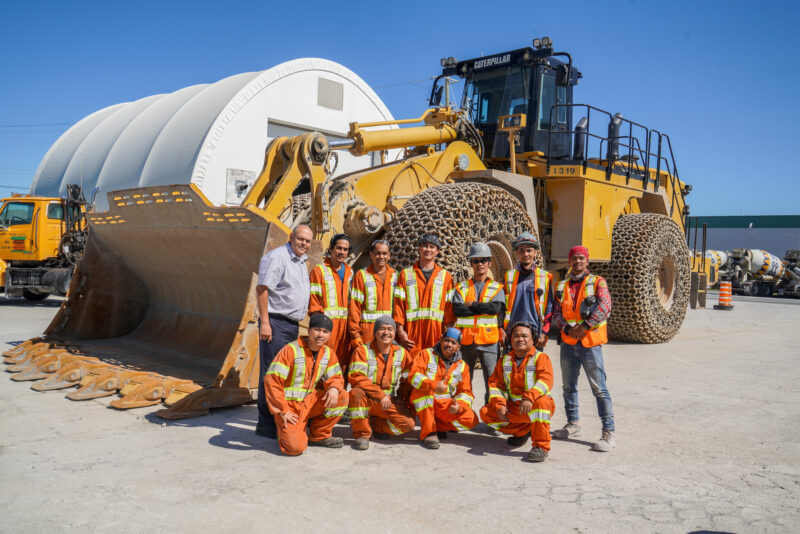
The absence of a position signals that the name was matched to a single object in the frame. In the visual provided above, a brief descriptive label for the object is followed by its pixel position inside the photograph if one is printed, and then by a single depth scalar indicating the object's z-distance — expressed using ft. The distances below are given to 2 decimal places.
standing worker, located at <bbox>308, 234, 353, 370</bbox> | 15.84
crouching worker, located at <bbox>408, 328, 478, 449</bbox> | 15.03
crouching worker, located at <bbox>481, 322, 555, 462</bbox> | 14.58
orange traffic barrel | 56.03
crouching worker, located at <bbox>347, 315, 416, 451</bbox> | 14.87
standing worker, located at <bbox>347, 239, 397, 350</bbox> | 15.89
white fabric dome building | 48.75
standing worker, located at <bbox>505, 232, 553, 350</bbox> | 16.07
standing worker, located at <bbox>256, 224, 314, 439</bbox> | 15.07
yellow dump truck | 46.03
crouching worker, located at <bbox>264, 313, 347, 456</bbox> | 14.20
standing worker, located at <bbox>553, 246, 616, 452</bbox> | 15.34
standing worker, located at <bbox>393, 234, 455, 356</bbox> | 16.19
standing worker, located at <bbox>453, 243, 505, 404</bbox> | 15.94
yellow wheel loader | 18.97
